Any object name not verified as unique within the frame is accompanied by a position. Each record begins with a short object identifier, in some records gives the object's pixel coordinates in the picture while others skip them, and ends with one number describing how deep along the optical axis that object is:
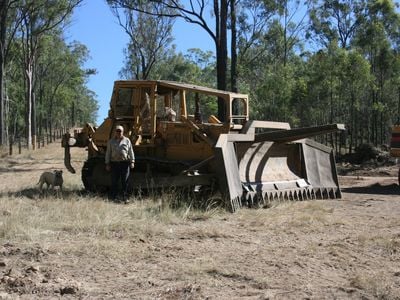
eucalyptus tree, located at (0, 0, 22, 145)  31.88
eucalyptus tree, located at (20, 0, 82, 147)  34.75
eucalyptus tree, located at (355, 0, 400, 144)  48.12
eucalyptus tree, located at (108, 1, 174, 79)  46.34
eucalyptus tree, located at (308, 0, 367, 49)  54.47
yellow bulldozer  12.25
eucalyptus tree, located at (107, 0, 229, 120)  25.52
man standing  12.29
